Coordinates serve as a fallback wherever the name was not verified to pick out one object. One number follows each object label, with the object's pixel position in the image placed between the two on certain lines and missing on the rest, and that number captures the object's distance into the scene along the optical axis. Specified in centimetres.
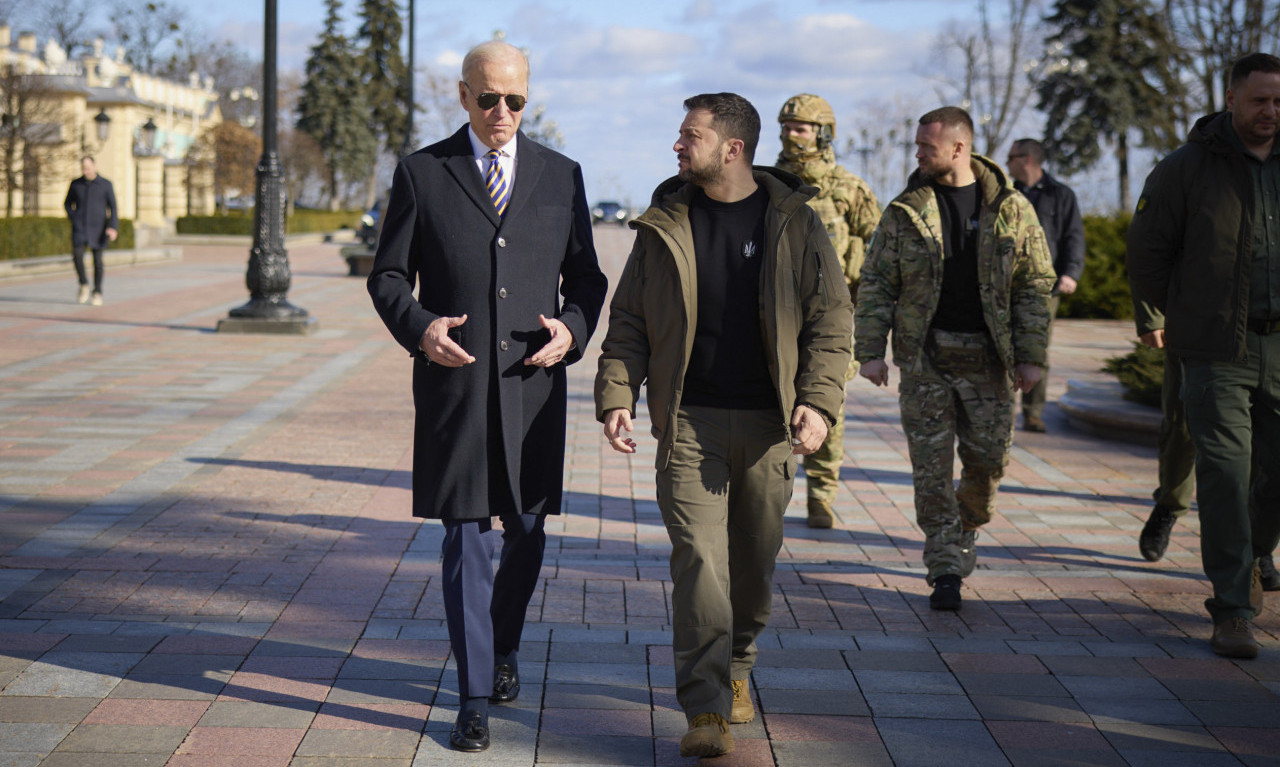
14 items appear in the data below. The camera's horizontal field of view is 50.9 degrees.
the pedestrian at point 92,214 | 1803
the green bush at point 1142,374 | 969
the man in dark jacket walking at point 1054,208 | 930
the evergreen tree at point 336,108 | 7862
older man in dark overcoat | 383
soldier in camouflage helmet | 646
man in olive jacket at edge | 488
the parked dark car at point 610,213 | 8032
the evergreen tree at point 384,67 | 8362
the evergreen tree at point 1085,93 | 4812
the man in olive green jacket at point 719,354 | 378
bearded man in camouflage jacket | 525
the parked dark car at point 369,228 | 3438
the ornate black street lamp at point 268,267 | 1530
